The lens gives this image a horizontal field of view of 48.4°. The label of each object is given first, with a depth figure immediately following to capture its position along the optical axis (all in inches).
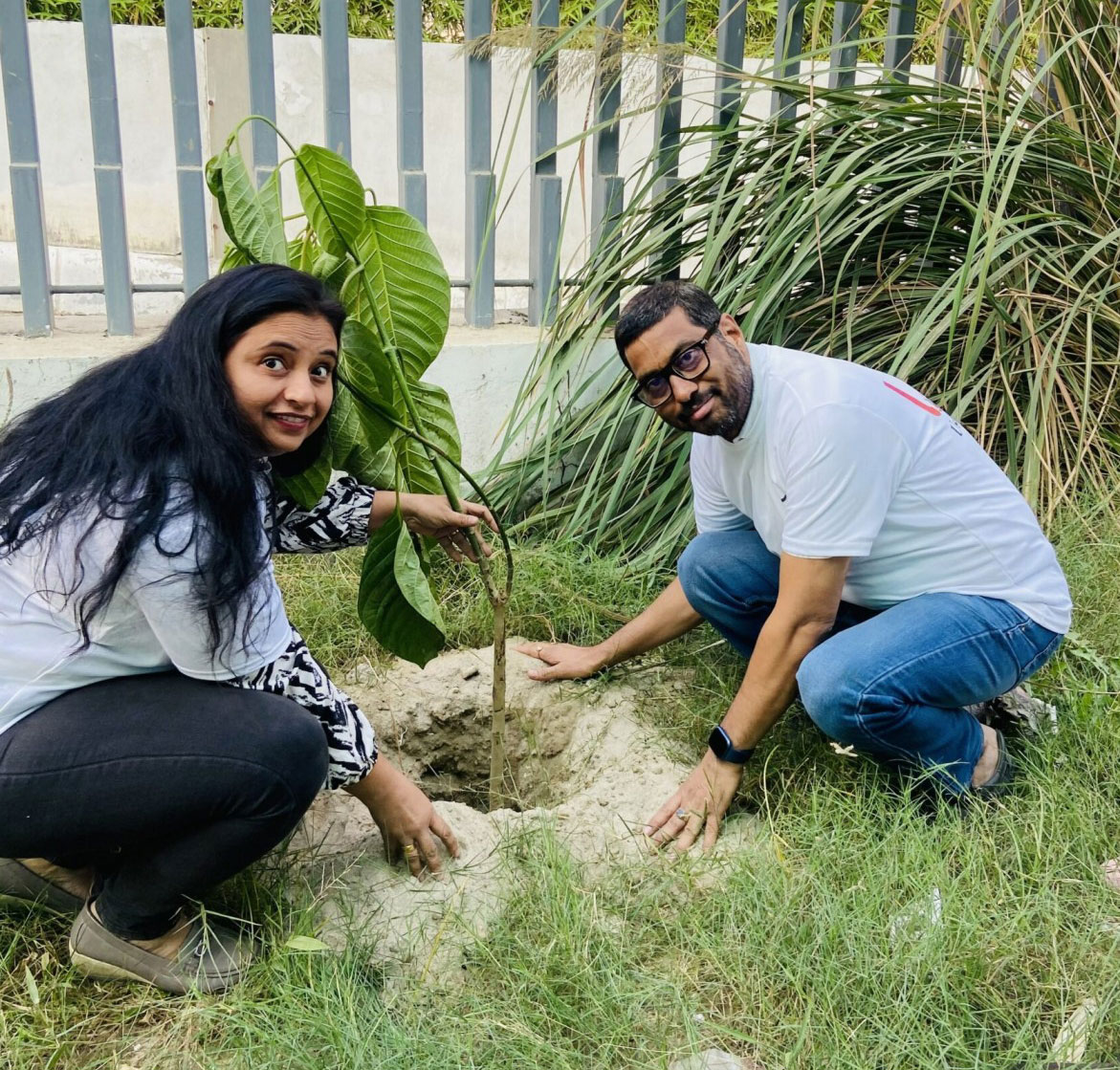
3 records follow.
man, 82.4
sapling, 77.9
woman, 65.8
